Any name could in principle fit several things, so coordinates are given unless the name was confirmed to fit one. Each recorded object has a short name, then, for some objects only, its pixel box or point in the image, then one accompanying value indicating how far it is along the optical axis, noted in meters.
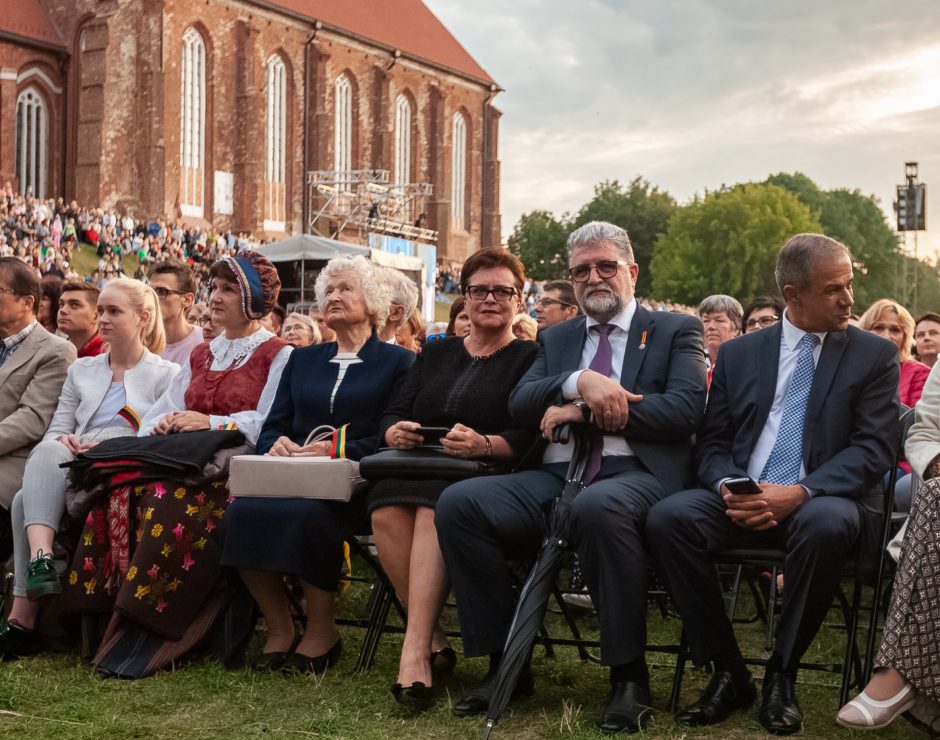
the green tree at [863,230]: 72.00
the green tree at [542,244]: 72.69
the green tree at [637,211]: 74.06
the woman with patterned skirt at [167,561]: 5.54
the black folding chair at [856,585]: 4.45
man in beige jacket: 6.41
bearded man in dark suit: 4.44
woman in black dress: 4.88
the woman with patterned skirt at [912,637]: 3.96
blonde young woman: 5.91
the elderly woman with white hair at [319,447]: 5.36
